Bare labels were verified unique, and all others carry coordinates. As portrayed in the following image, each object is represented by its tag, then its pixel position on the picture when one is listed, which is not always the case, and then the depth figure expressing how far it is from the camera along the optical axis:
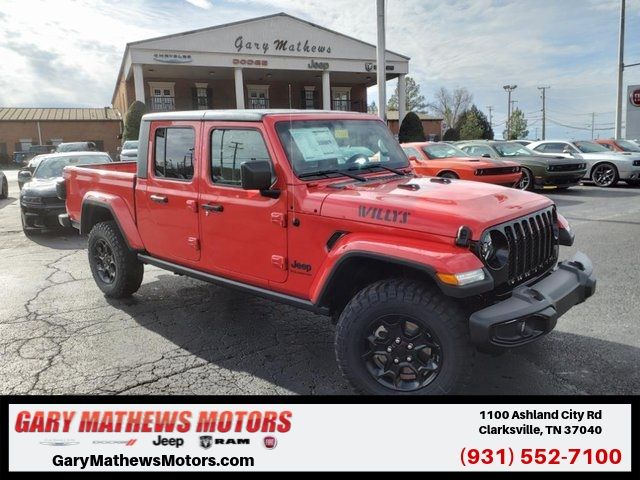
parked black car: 9.55
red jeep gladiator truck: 3.00
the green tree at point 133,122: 27.17
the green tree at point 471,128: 43.50
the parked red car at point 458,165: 11.58
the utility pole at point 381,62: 13.88
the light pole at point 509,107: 68.25
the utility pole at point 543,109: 81.12
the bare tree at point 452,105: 79.31
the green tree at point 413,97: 82.75
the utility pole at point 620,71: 24.13
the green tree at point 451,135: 40.65
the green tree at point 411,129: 31.78
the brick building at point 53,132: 41.78
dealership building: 30.53
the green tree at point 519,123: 85.19
